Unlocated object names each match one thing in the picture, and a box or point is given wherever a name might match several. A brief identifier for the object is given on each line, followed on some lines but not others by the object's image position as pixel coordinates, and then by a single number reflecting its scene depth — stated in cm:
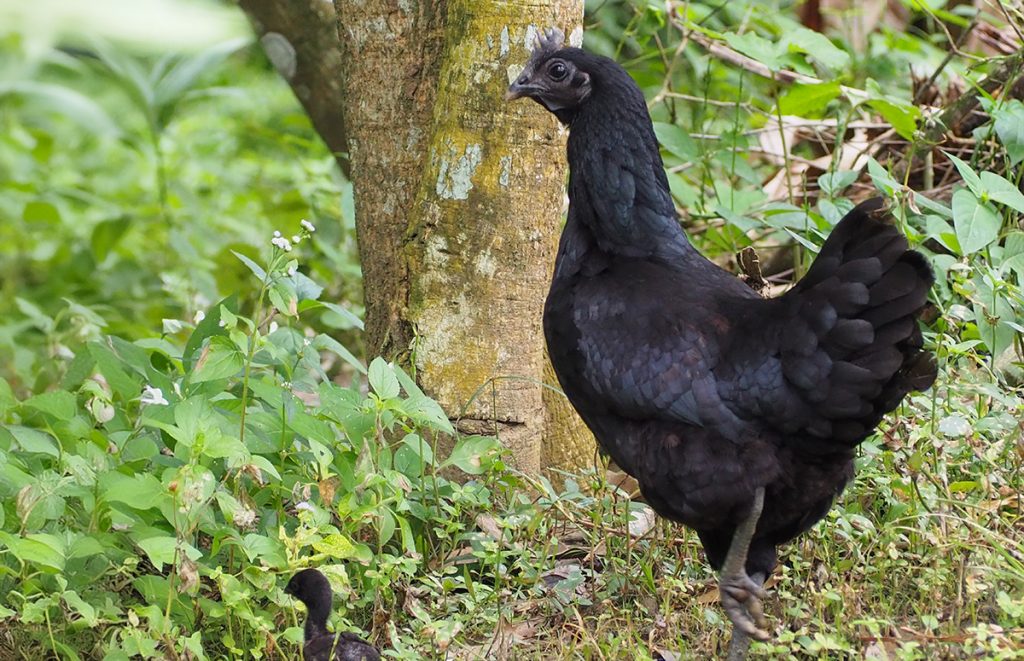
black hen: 664
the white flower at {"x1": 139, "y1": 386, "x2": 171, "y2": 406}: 716
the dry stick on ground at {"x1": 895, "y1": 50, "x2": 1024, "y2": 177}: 1057
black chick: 684
